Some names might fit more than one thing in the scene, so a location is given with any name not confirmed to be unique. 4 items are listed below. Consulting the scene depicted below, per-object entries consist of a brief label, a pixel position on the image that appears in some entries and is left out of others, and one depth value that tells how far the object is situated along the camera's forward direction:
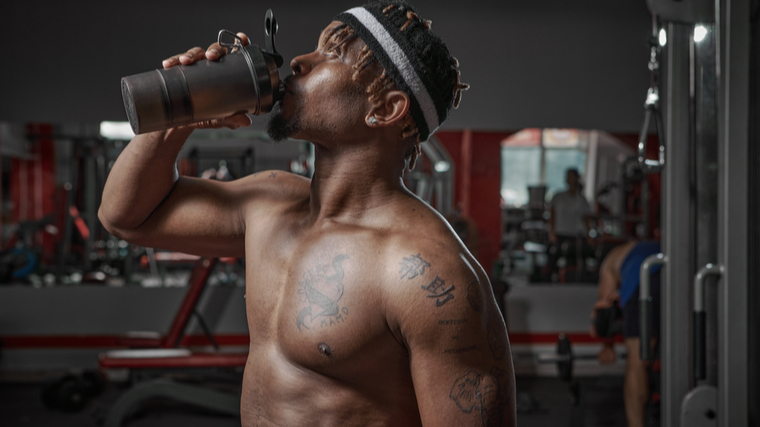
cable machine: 1.82
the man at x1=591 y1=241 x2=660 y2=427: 3.16
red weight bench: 3.36
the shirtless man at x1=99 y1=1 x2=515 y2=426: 0.83
